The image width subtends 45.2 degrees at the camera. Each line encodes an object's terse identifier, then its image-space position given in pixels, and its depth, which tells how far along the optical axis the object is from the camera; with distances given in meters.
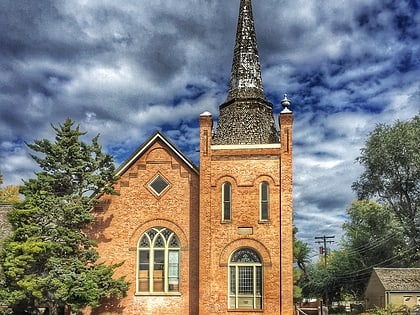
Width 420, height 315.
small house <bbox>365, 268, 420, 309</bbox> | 42.69
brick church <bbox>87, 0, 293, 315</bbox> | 22.44
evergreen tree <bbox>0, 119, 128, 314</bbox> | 20.70
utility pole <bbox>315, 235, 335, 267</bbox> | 60.74
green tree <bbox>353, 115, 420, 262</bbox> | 46.94
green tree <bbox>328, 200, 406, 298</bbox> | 47.62
